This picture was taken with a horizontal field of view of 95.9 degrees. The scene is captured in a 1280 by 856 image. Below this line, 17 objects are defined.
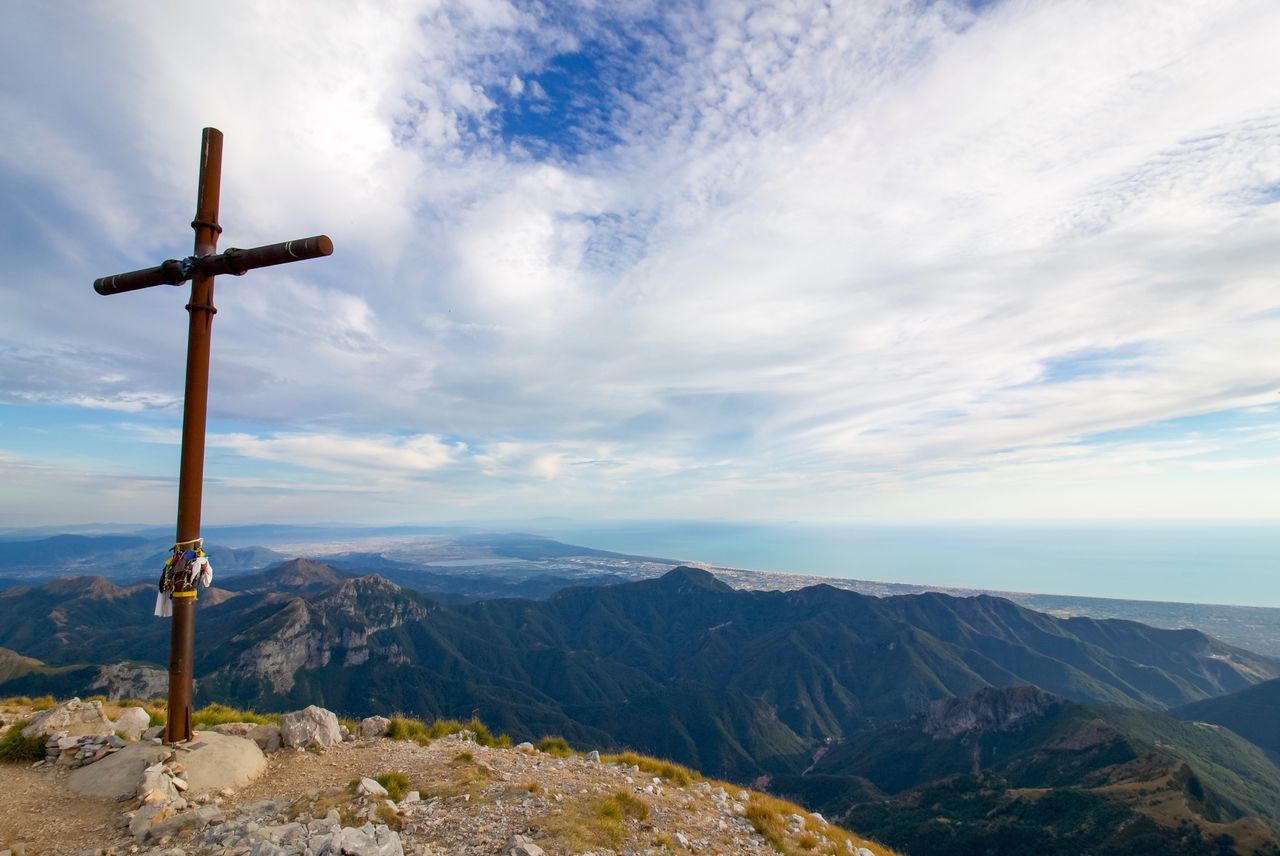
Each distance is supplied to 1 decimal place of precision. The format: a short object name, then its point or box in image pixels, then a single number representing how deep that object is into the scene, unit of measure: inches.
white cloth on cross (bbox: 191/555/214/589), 473.0
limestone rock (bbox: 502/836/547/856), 353.4
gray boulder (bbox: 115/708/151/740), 511.8
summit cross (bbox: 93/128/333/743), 468.4
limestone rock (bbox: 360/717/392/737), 622.7
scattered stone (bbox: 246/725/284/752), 522.6
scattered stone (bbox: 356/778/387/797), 419.5
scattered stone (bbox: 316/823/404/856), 312.7
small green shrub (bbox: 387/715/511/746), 624.0
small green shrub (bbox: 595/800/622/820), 441.0
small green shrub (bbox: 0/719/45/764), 461.7
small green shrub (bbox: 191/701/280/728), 633.6
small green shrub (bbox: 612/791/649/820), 461.1
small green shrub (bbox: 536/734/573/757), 683.4
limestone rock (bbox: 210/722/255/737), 550.4
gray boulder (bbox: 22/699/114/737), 483.8
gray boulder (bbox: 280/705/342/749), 531.2
